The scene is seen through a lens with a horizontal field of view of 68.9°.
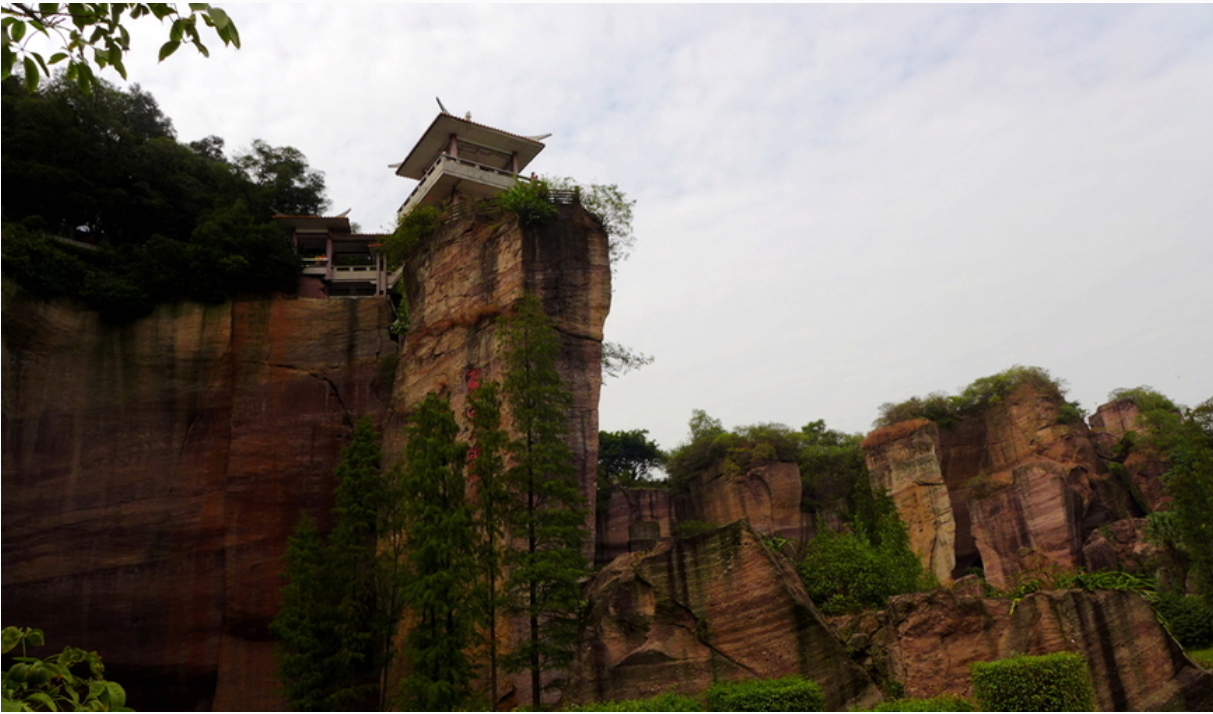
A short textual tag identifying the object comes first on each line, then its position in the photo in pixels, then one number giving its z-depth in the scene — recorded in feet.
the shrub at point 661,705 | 35.45
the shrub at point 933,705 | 32.32
